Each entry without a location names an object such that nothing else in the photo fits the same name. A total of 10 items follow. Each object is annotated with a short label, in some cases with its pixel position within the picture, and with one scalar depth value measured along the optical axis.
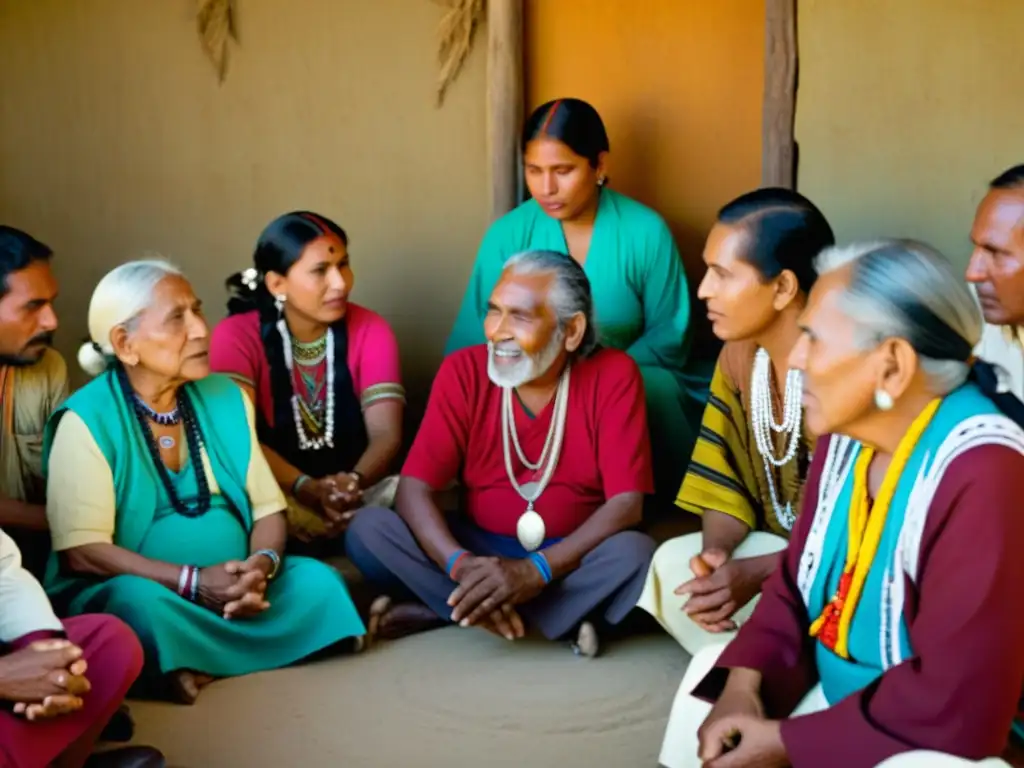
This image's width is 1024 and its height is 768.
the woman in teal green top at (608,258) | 5.32
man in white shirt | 3.77
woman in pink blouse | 4.91
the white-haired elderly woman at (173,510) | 3.82
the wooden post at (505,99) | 5.91
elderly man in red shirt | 4.12
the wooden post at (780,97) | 5.39
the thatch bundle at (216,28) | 6.21
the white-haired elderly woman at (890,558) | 2.34
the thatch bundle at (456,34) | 6.03
